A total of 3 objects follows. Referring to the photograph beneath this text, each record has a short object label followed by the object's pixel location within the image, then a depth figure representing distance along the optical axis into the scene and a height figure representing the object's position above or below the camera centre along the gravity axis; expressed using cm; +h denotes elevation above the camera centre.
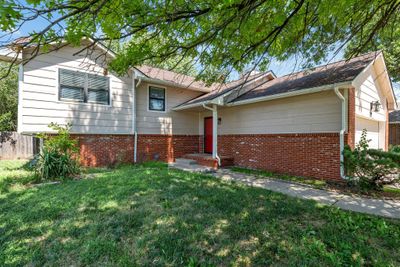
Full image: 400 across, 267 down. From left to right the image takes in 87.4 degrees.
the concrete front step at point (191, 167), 855 -148
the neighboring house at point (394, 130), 1620 +48
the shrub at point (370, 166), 523 -79
